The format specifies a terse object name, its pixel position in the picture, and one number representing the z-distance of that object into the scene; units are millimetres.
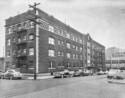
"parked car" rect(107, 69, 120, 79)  29011
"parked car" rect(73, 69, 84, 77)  36697
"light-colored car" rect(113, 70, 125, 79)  24778
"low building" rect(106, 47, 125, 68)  78212
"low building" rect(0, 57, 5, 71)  43562
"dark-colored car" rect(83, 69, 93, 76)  40962
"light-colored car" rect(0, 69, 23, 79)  25839
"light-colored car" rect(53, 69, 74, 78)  31069
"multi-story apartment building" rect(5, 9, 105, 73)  34188
